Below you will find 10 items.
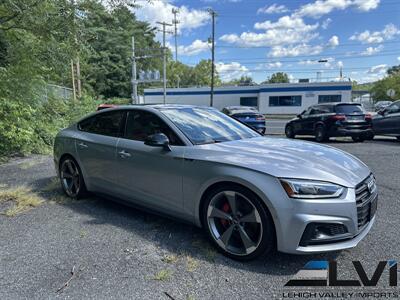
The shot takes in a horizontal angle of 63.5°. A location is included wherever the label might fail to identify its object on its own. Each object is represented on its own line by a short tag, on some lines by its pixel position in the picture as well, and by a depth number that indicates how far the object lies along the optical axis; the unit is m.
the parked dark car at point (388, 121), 11.65
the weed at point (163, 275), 2.87
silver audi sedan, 2.81
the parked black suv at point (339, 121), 12.14
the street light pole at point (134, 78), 29.20
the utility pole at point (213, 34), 37.60
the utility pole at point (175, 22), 67.32
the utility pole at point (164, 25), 51.06
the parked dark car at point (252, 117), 15.09
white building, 37.94
